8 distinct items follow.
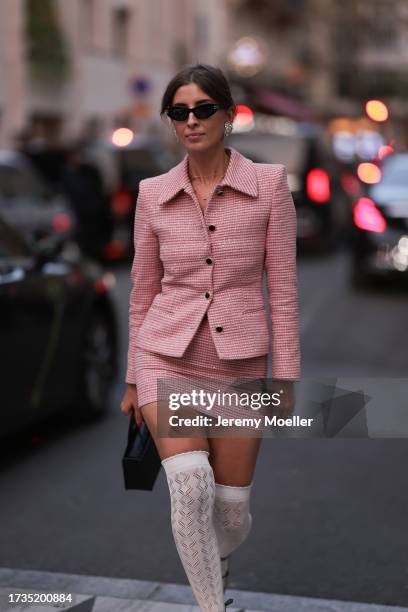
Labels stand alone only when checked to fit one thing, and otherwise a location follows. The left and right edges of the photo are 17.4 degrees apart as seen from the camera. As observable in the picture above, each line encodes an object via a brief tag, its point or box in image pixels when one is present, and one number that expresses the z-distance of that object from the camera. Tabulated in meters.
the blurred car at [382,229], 14.23
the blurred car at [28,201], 15.60
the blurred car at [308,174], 19.09
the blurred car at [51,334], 6.77
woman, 3.95
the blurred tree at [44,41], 29.64
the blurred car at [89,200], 18.05
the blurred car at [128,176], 18.17
